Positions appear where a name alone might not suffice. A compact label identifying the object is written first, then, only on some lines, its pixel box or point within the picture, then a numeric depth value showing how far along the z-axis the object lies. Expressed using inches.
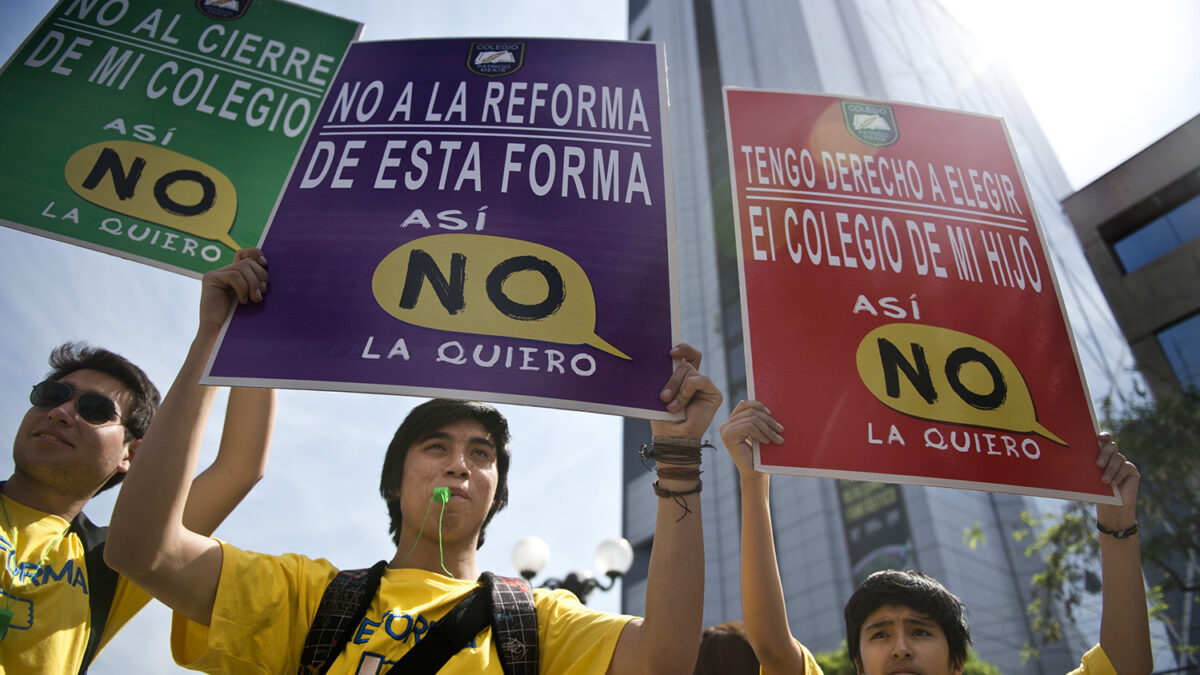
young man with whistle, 68.4
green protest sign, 104.7
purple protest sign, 74.7
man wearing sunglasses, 77.6
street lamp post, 267.7
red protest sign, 85.9
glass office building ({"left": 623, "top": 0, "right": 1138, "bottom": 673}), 741.9
